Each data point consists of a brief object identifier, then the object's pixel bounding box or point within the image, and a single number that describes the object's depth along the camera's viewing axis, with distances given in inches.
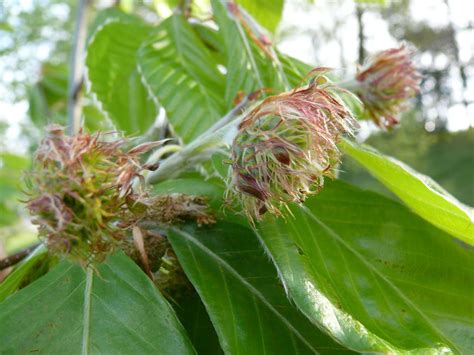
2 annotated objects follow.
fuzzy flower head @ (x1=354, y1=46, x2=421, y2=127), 3.8
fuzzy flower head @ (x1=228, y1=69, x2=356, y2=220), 2.2
